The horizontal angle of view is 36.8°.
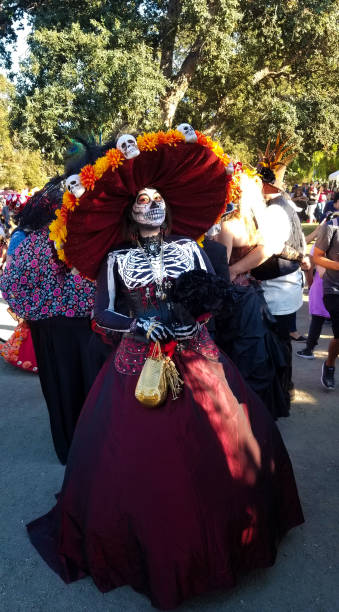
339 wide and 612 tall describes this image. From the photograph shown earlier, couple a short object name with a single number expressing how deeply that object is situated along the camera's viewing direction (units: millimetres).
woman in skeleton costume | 2297
